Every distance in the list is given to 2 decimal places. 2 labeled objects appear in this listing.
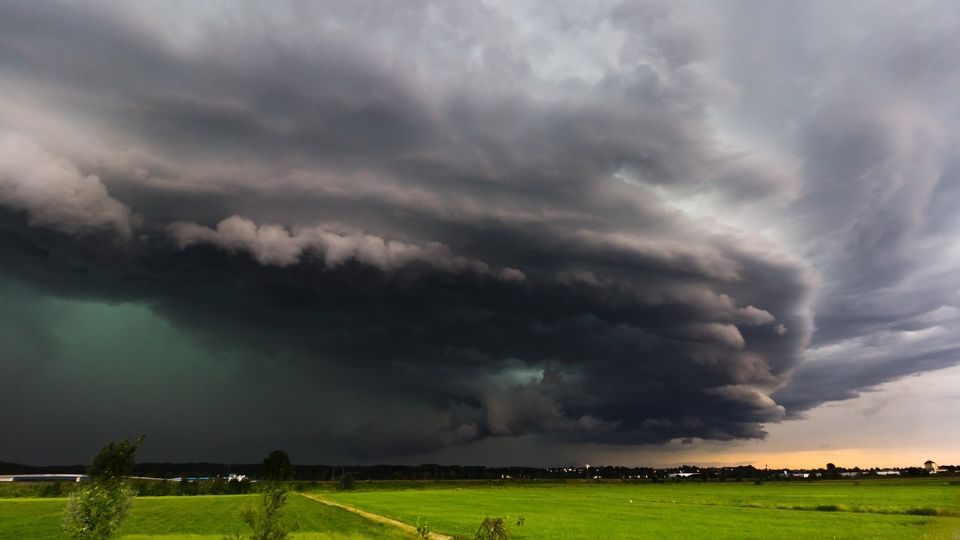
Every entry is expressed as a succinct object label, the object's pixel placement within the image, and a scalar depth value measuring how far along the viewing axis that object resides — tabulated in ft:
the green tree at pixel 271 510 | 51.11
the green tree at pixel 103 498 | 80.53
